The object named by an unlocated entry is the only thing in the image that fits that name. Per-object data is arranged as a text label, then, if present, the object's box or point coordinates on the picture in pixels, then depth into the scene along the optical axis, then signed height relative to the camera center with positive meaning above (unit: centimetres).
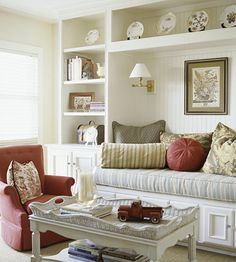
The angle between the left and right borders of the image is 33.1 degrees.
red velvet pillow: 376 -43
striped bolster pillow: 397 -45
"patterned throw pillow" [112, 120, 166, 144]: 441 -25
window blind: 480 +18
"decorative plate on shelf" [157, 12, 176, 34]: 422 +94
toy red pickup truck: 256 -66
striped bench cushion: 327 -64
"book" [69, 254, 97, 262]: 269 -101
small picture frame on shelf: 498 +14
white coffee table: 231 -74
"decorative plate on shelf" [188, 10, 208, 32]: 400 +91
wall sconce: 423 +42
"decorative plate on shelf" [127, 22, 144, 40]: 441 +90
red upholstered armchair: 341 -79
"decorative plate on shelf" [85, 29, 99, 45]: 486 +92
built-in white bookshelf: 415 +68
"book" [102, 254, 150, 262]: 259 -97
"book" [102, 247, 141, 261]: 259 -94
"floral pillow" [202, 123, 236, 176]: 345 -40
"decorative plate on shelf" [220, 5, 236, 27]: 385 +92
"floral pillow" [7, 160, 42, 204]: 358 -63
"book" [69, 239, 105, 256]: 269 -94
